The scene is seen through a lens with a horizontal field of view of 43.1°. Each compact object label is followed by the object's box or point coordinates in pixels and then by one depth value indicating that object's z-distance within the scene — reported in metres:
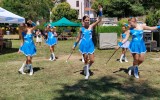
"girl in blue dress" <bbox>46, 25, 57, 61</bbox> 9.65
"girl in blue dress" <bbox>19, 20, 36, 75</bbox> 6.91
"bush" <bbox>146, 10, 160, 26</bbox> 22.35
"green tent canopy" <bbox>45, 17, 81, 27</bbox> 21.73
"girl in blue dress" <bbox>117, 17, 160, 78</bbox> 6.31
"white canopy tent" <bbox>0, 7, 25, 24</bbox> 11.84
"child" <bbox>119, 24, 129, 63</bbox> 8.90
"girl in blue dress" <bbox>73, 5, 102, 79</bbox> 6.38
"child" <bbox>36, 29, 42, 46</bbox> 16.85
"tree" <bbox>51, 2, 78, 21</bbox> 34.45
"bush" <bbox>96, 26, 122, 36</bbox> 20.21
